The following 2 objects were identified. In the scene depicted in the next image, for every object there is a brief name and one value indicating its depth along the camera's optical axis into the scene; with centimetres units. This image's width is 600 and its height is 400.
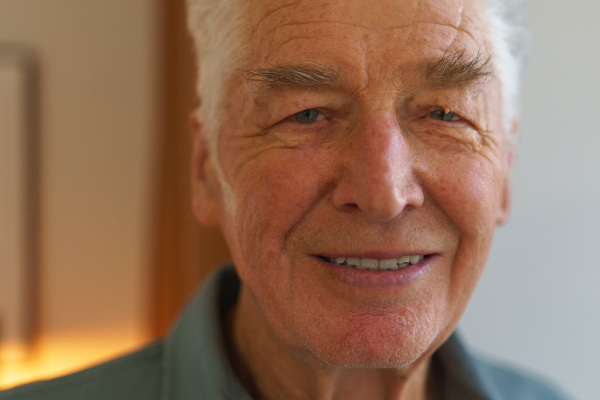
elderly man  51
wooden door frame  80
